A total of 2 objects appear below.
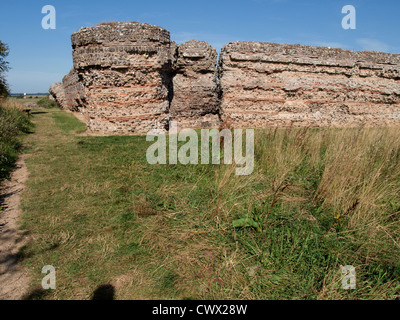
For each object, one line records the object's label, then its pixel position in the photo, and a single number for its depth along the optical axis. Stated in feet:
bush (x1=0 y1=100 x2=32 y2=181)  18.84
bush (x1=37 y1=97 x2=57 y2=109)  83.54
